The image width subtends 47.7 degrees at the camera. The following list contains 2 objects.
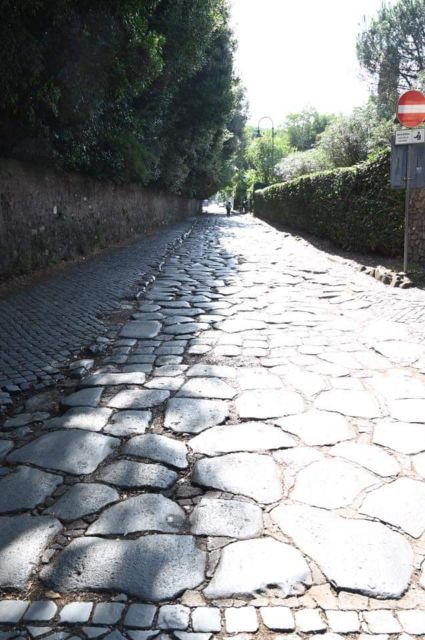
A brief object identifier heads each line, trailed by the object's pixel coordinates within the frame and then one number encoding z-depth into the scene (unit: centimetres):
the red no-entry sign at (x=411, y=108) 710
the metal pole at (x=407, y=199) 724
